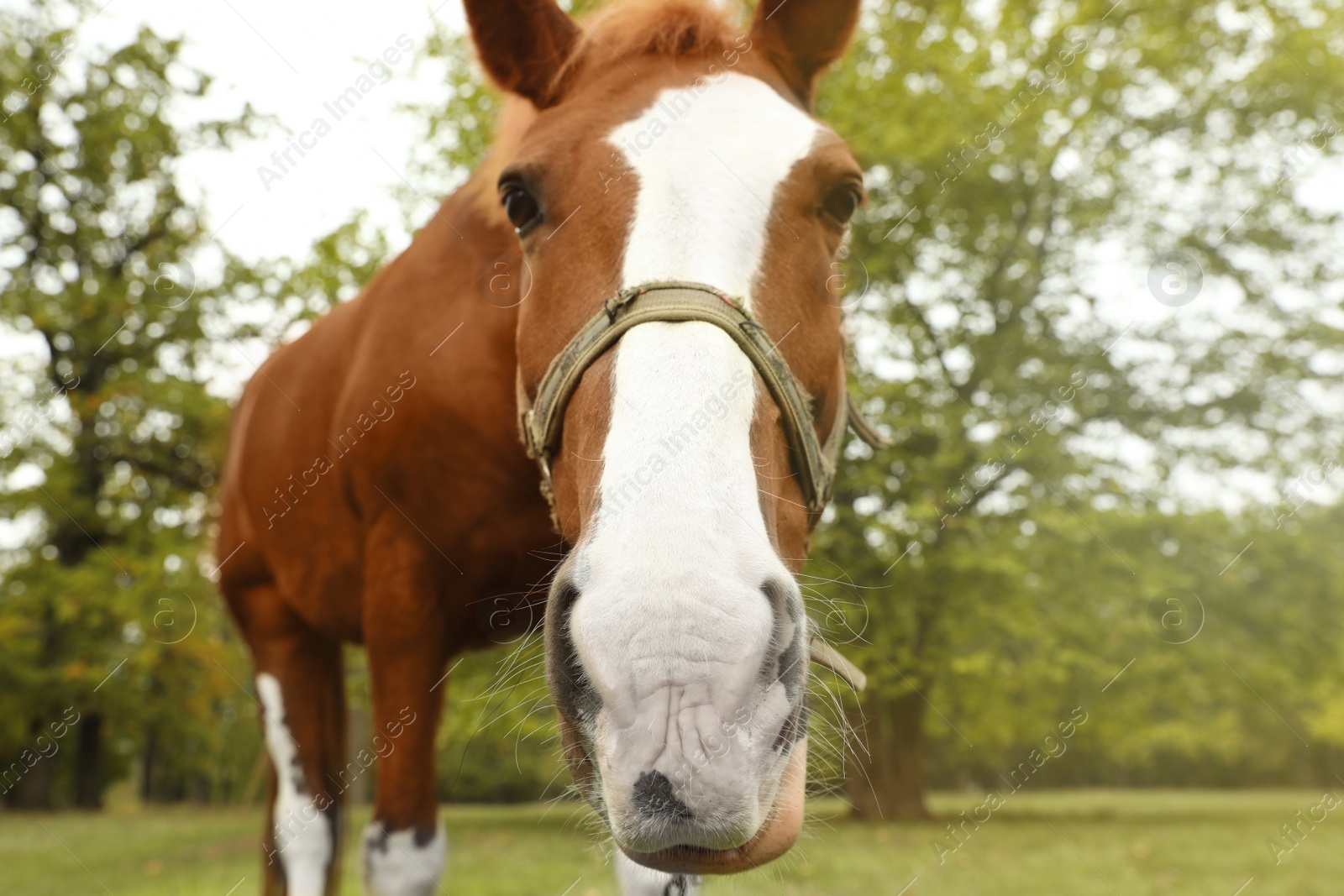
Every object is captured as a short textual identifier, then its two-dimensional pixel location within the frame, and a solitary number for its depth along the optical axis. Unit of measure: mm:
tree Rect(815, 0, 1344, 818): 9805
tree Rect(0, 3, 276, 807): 13672
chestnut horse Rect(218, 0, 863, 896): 1183
